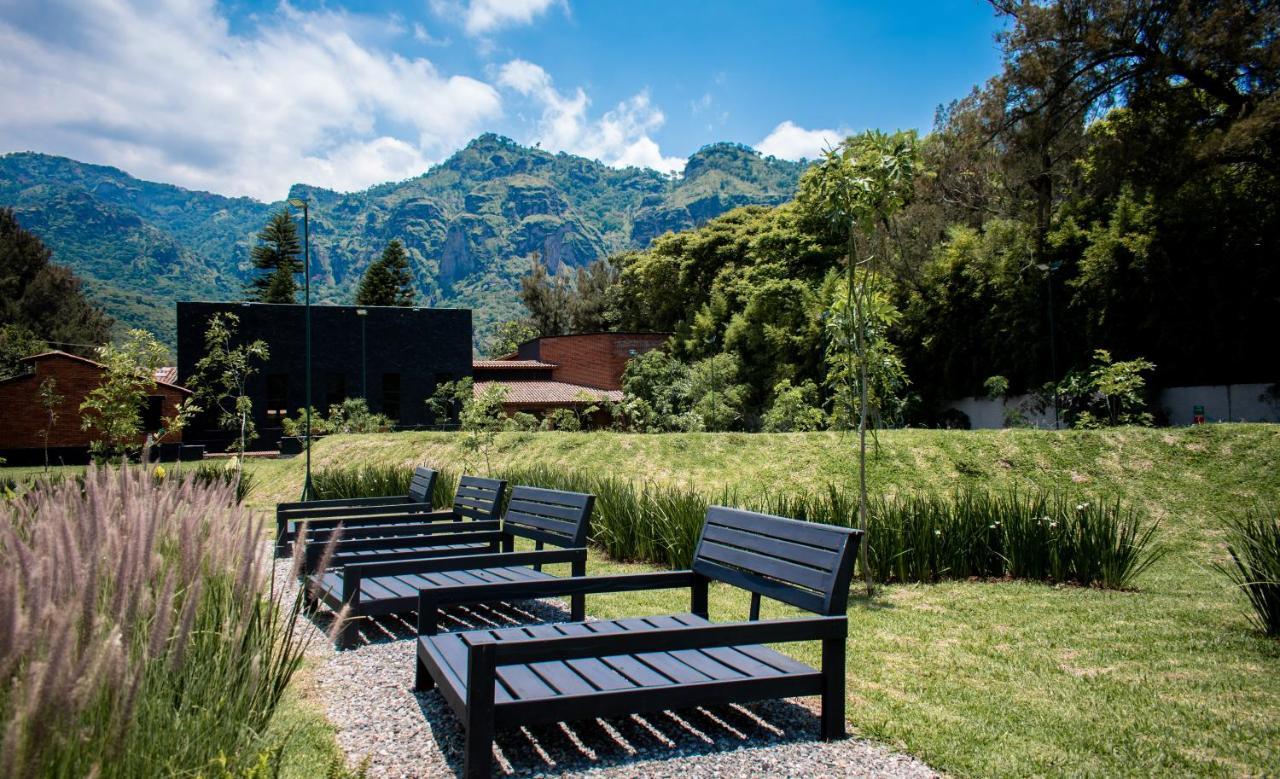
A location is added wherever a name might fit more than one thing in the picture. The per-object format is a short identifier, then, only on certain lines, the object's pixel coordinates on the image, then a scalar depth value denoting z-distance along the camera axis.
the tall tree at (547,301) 55.19
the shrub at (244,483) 11.51
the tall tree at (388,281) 56.27
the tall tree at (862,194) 5.96
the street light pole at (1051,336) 20.08
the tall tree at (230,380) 28.28
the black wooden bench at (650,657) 2.75
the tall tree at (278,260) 53.03
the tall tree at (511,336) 58.56
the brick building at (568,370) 37.50
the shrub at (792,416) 19.14
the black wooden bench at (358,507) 8.28
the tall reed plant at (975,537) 6.34
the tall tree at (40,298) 46.34
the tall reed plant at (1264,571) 4.41
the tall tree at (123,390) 13.02
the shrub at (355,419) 25.95
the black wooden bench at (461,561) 4.54
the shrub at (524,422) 22.62
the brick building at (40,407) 29.88
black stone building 31.25
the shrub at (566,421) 23.31
